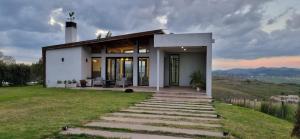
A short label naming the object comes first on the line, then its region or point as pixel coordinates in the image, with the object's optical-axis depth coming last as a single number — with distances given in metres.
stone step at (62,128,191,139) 3.64
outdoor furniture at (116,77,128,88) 12.06
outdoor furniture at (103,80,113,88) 12.21
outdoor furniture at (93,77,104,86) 12.49
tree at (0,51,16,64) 22.94
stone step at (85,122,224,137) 3.88
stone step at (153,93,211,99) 8.76
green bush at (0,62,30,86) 15.62
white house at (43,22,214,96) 12.06
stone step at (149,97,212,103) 8.35
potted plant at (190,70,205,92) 10.71
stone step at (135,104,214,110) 6.72
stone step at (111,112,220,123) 5.06
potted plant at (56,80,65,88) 13.03
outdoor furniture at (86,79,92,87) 12.50
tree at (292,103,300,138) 2.94
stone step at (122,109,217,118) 5.59
